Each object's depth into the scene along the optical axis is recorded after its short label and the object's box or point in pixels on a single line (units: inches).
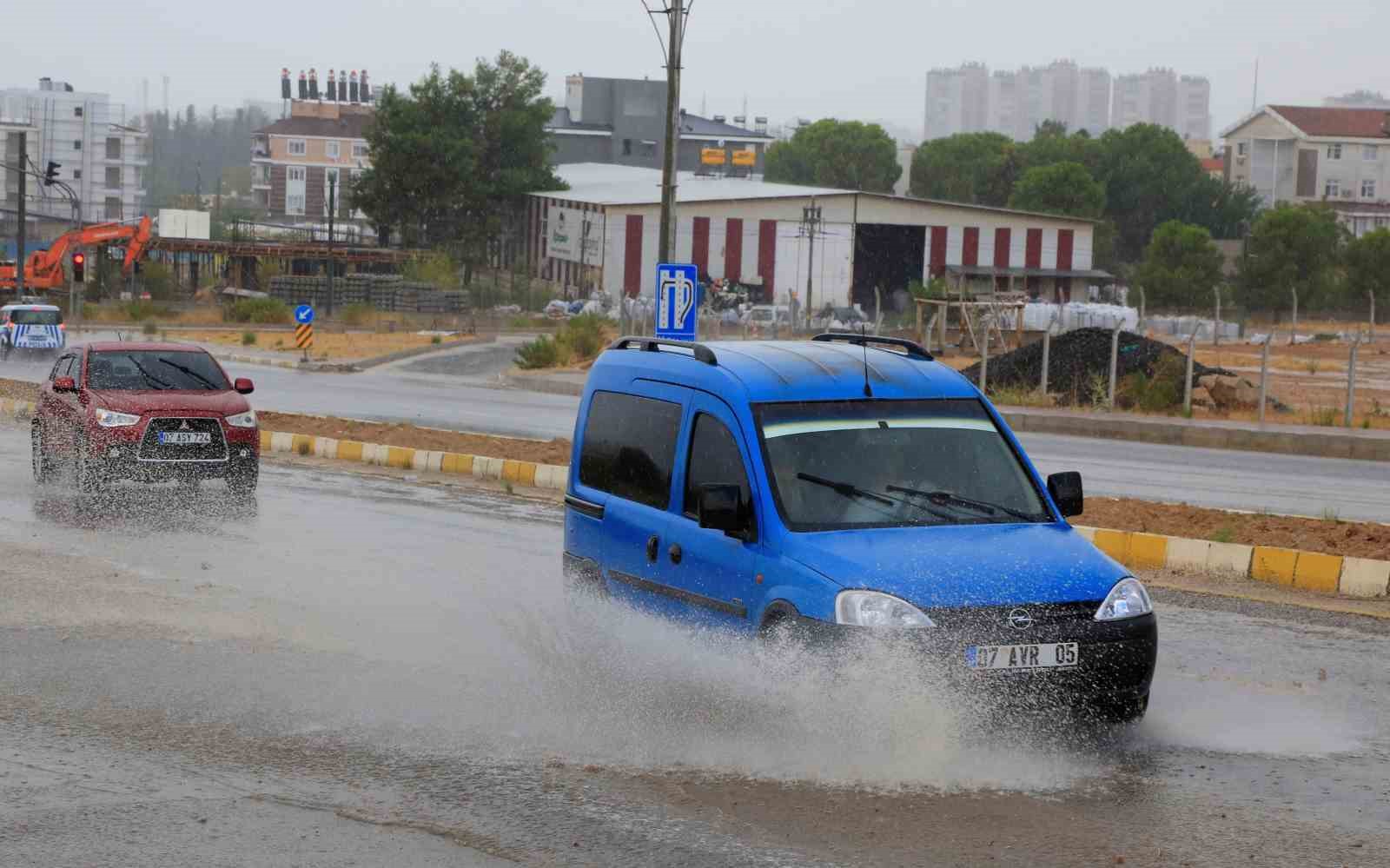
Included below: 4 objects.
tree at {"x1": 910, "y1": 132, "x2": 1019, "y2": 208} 5329.7
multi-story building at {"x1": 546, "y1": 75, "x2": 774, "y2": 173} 5369.1
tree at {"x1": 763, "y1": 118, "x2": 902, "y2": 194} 5910.4
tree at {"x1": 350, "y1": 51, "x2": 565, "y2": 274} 3932.1
